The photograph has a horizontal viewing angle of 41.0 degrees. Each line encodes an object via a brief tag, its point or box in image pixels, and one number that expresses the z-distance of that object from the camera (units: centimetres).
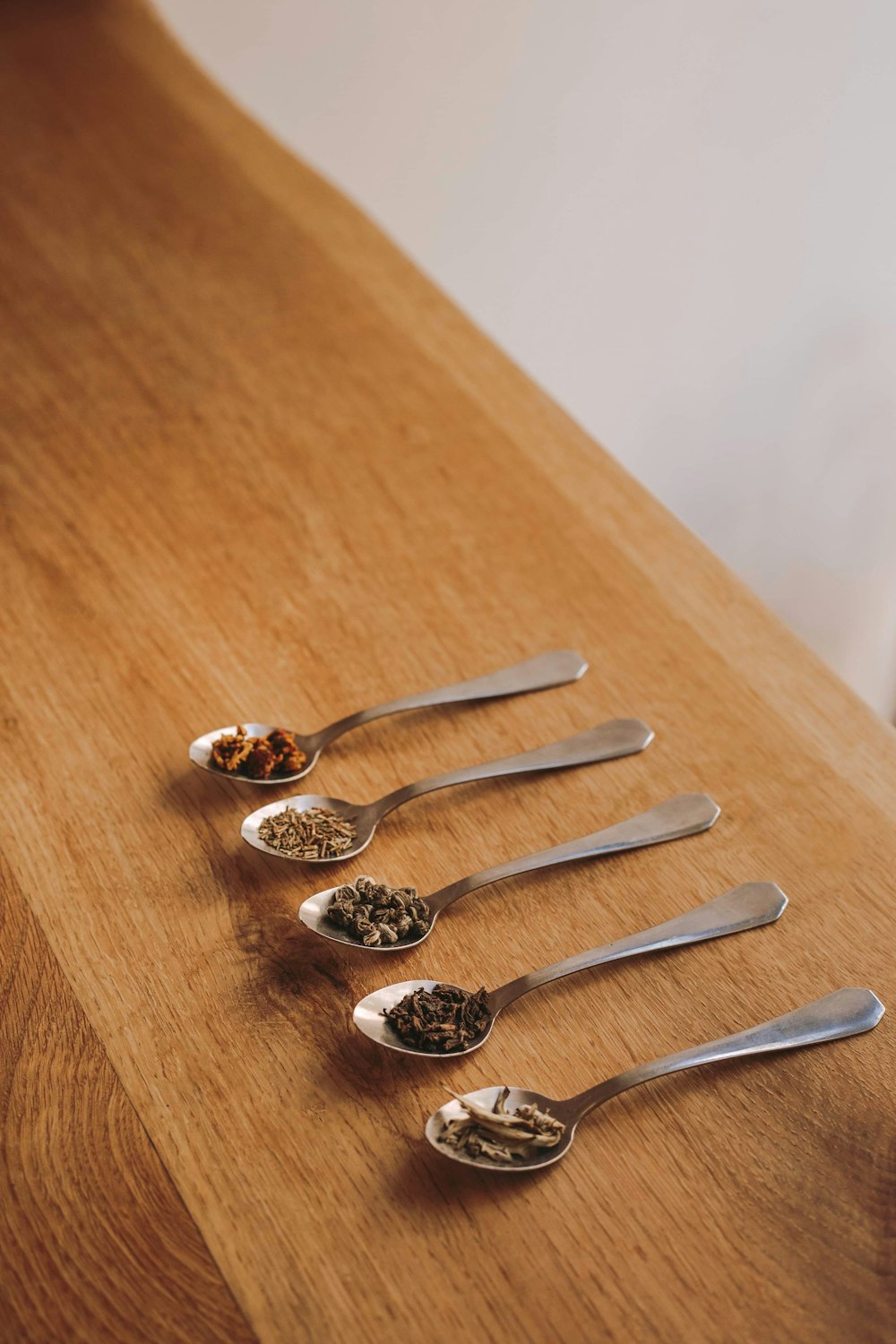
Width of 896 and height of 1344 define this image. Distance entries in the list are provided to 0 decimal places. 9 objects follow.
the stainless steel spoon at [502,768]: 94
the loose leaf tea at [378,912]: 84
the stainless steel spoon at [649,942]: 80
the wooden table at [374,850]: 70
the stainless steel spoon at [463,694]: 100
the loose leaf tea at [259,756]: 97
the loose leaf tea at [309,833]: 91
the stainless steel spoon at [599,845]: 86
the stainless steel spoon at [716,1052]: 74
